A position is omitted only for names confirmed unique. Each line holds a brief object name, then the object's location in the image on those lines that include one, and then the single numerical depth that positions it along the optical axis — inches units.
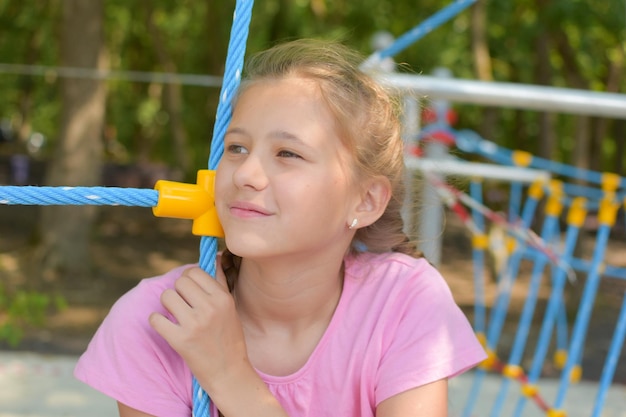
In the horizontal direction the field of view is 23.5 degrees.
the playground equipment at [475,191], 55.4
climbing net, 84.4
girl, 55.4
